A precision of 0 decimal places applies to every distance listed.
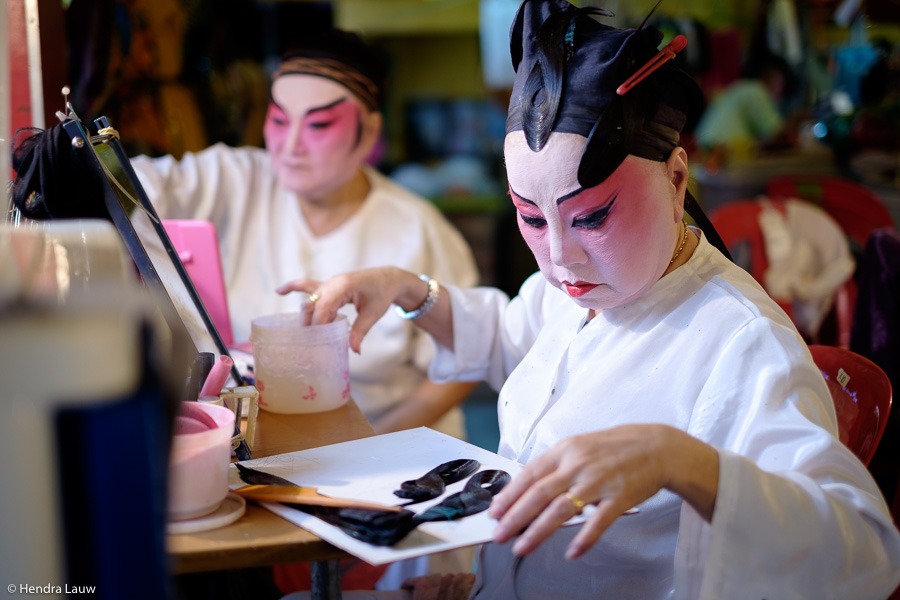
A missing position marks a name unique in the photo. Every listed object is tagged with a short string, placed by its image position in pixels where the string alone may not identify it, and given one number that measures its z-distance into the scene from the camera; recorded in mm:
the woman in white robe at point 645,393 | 698
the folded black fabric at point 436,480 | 784
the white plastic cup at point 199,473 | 708
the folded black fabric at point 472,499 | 740
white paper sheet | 691
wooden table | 684
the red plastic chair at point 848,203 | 2320
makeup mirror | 917
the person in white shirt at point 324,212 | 1638
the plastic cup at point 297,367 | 1111
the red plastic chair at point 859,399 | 952
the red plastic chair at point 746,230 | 2287
